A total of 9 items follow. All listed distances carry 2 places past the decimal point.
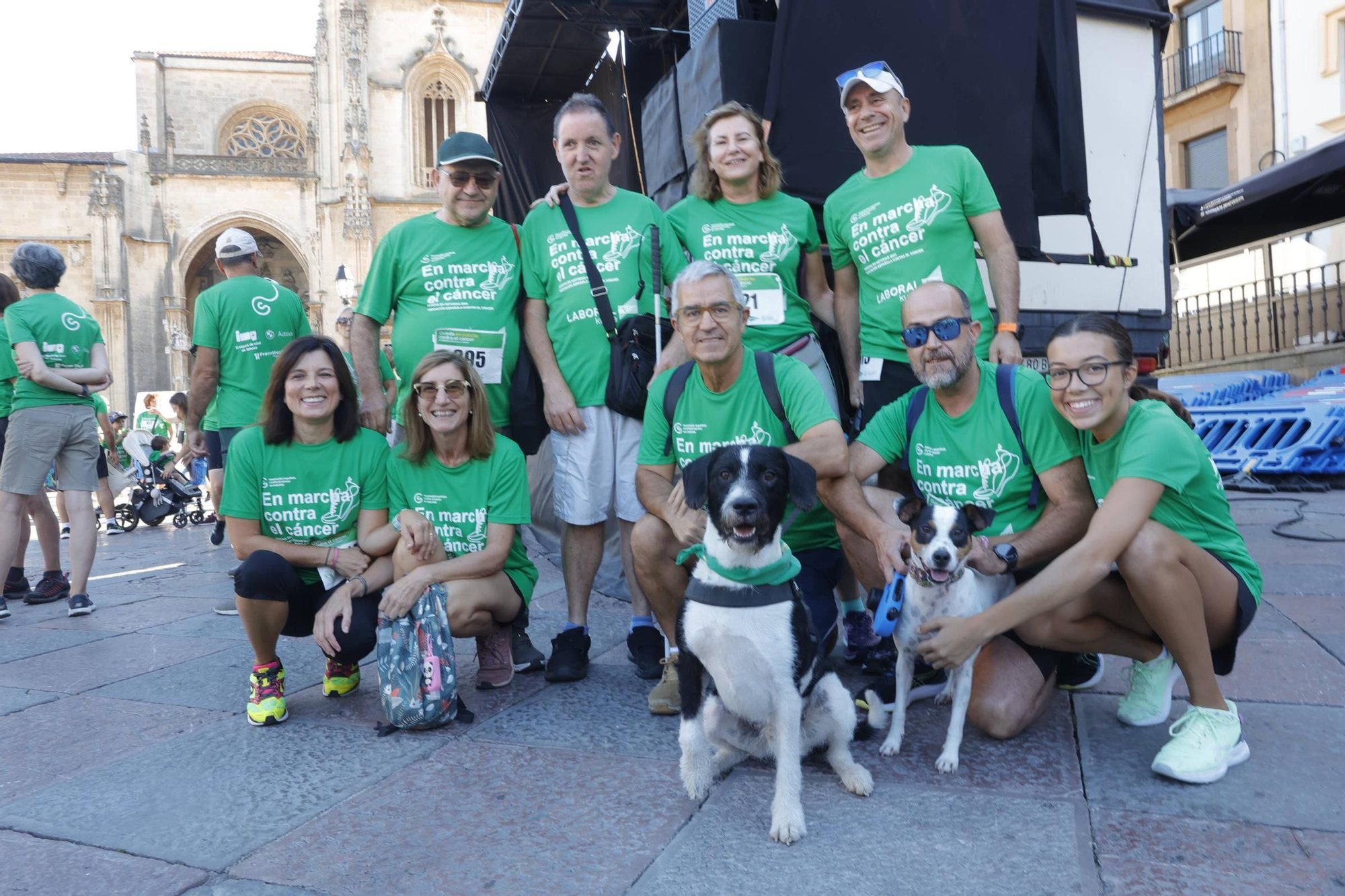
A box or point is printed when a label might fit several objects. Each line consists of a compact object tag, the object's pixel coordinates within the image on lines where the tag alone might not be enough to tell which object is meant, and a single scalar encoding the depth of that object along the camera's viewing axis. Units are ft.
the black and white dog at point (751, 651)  7.84
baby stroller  39.75
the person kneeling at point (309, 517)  10.65
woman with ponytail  8.32
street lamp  64.34
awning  31.86
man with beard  9.34
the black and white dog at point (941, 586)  8.54
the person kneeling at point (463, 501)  11.04
